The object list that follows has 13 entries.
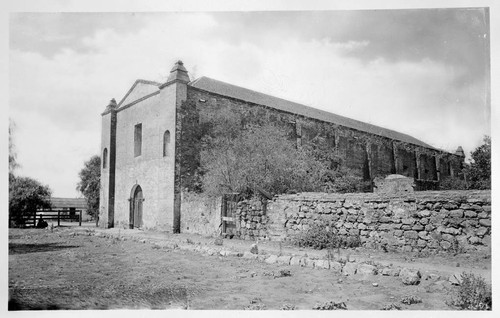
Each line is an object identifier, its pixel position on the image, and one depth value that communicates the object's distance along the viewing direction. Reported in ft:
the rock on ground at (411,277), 23.30
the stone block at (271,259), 31.04
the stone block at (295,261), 29.64
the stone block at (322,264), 27.92
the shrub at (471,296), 21.68
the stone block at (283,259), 30.24
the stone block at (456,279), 22.31
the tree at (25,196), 34.01
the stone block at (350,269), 26.05
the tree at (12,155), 31.76
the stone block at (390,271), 24.95
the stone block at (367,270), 25.48
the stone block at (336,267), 26.98
